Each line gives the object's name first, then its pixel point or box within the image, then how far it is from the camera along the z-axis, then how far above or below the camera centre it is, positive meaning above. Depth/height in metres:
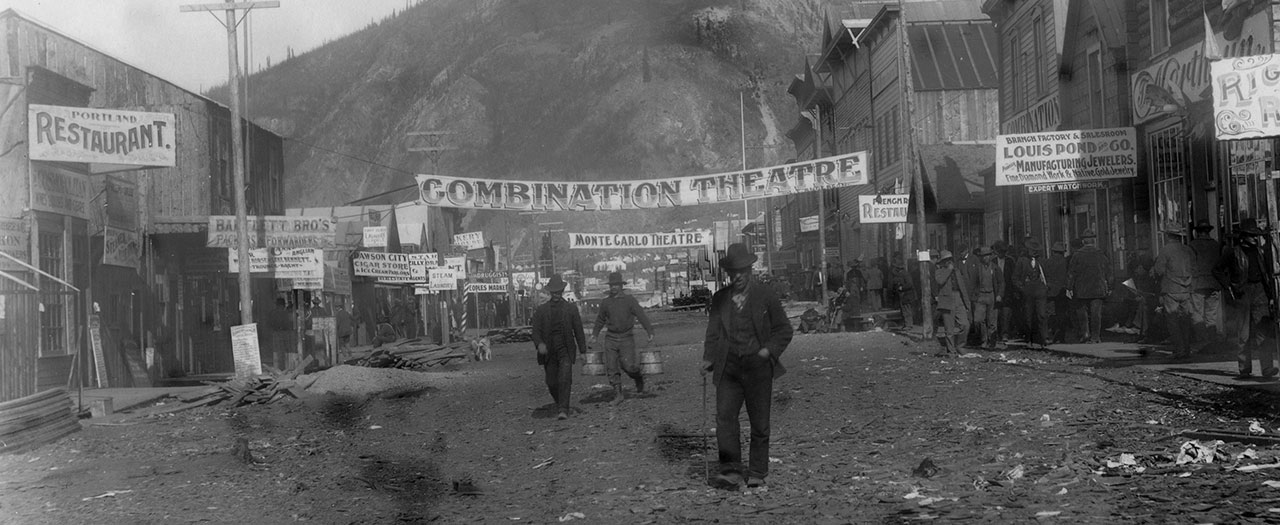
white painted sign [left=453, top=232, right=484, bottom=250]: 51.75 +2.15
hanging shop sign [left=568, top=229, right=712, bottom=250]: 42.22 +1.53
